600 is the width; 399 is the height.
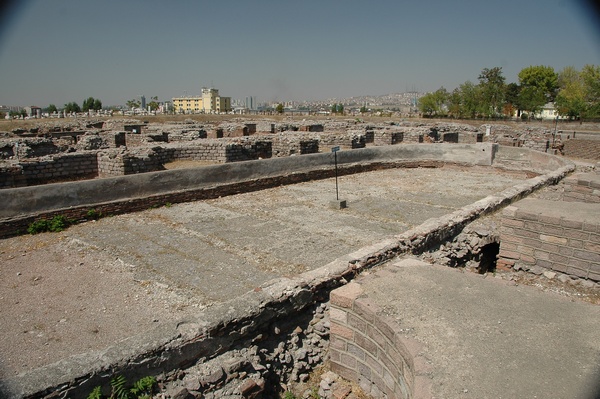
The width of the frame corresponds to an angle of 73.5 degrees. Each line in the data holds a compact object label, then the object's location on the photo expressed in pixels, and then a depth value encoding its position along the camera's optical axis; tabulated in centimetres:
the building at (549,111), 5911
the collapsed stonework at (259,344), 321
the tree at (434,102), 5706
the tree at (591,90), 4084
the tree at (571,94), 4300
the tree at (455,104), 5115
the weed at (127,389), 292
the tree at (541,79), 6088
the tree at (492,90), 4978
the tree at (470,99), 4872
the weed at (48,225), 723
